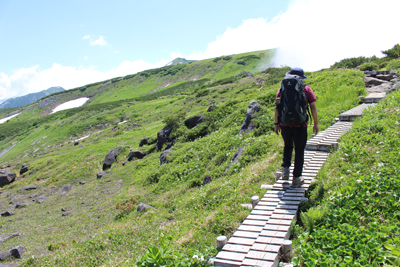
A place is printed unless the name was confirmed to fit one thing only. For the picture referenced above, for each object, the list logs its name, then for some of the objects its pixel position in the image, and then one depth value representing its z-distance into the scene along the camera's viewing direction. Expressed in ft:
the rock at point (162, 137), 84.58
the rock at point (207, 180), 42.90
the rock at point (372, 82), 60.87
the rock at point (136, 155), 87.68
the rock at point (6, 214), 64.80
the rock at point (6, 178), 108.68
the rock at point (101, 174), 81.27
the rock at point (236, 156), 41.78
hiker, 20.42
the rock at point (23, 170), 118.21
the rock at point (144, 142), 97.70
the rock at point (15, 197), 80.69
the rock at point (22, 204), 71.92
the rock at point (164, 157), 66.83
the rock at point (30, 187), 90.33
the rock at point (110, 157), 92.86
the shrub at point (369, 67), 75.66
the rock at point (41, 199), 73.41
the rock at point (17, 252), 36.68
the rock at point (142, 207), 40.91
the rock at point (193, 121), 78.38
